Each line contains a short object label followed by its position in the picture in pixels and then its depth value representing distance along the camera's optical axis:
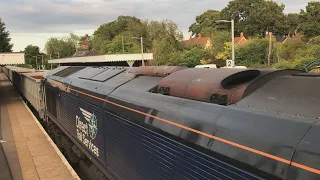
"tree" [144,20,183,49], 72.62
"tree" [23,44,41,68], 135.62
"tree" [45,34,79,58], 144.62
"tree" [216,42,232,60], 50.03
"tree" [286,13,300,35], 90.06
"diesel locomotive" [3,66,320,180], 2.12
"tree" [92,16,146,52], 122.06
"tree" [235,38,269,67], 44.47
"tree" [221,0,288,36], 85.94
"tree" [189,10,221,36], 93.28
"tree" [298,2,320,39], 57.97
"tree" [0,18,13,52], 103.89
